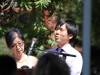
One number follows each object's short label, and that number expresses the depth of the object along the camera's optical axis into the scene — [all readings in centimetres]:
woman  778
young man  736
